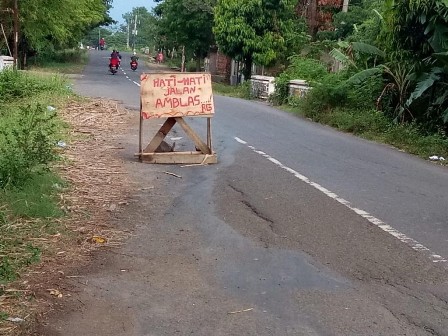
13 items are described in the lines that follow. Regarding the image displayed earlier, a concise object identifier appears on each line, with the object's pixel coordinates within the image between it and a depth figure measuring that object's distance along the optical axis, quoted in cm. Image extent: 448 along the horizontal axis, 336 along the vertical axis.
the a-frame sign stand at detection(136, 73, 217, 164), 1067
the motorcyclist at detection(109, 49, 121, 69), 4688
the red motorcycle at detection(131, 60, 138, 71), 5569
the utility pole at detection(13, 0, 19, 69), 3056
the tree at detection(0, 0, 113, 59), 3689
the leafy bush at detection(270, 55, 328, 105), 2531
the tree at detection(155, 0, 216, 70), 4484
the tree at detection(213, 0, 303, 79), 3488
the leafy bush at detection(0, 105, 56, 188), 754
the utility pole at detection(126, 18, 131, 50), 15591
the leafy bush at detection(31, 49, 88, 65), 5525
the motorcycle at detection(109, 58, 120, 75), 4681
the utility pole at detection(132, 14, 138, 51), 14475
